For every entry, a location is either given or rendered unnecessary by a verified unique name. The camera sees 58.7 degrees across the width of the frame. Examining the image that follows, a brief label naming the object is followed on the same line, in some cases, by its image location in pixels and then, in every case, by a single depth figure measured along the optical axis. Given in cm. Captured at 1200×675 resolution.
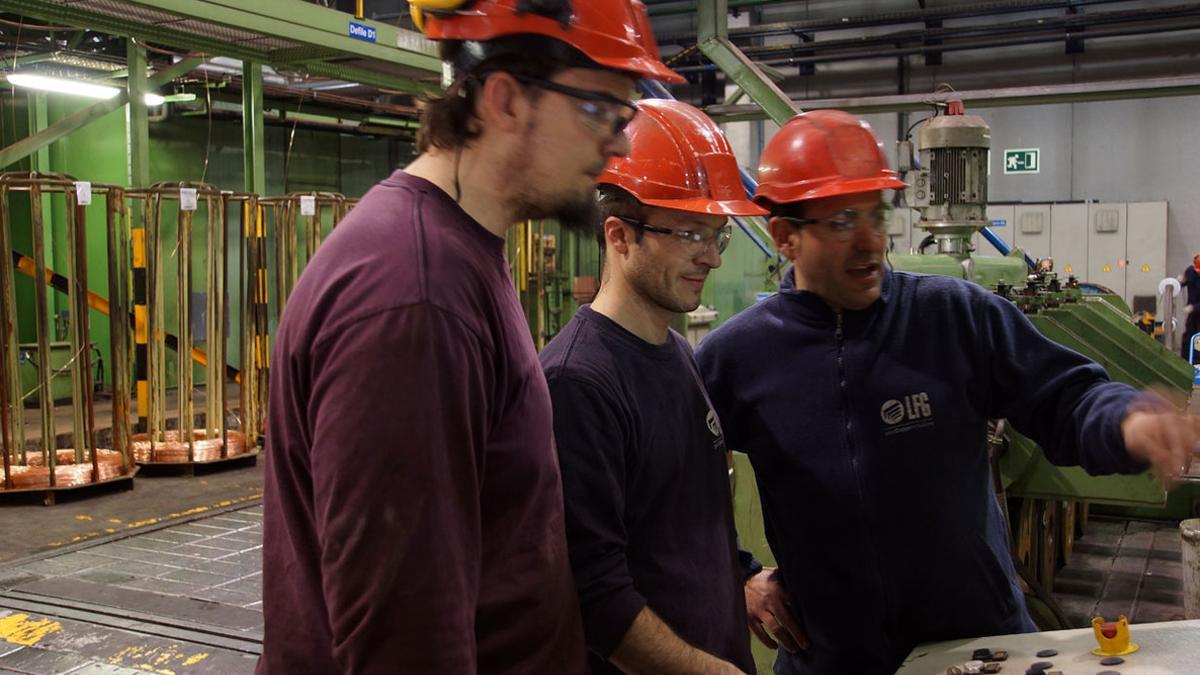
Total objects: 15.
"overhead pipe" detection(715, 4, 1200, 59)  1157
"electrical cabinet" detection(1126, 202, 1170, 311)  1304
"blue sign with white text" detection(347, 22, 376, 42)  732
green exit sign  1423
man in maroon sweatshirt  110
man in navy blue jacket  212
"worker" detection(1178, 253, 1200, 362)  1134
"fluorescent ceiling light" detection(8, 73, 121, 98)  842
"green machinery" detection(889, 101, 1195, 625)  481
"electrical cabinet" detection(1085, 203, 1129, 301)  1317
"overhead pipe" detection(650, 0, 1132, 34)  1223
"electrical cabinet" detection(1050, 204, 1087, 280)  1331
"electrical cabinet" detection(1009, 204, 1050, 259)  1352
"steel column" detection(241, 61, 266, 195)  820
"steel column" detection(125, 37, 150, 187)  741
